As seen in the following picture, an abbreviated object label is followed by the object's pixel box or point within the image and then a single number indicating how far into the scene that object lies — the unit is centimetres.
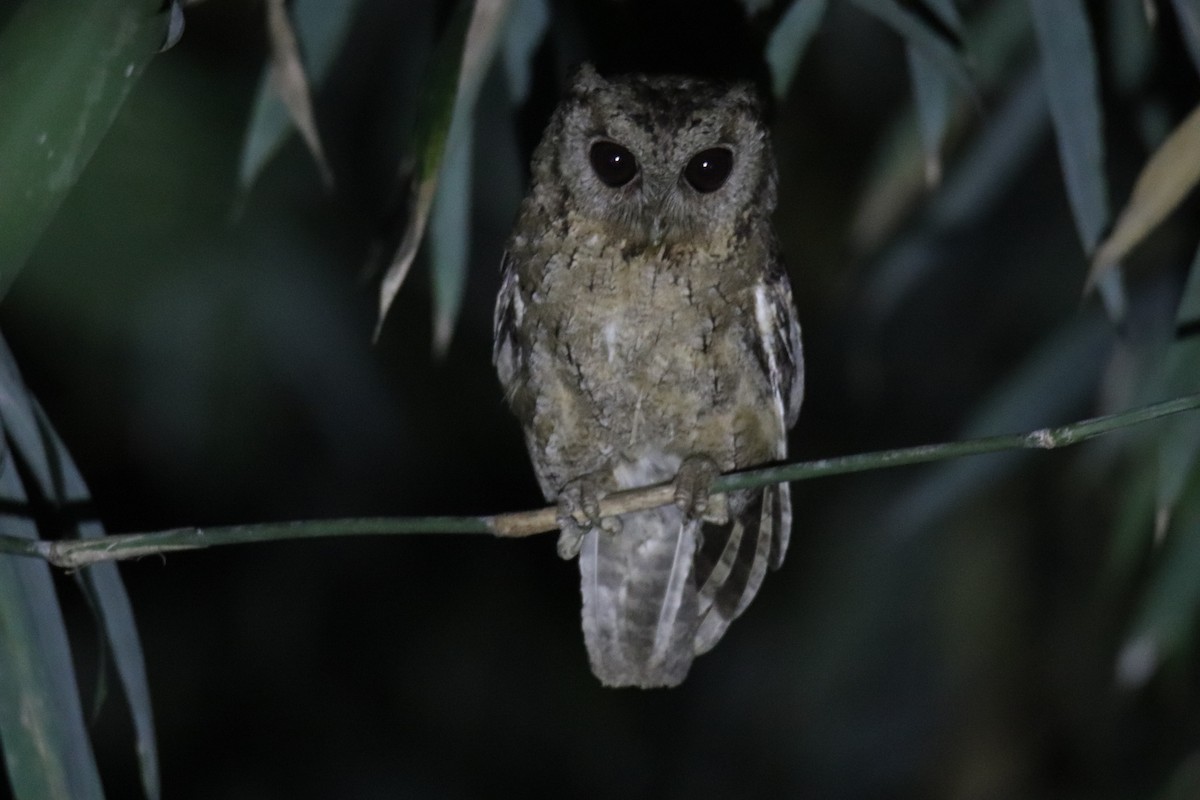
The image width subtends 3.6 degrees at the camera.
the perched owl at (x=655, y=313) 627
